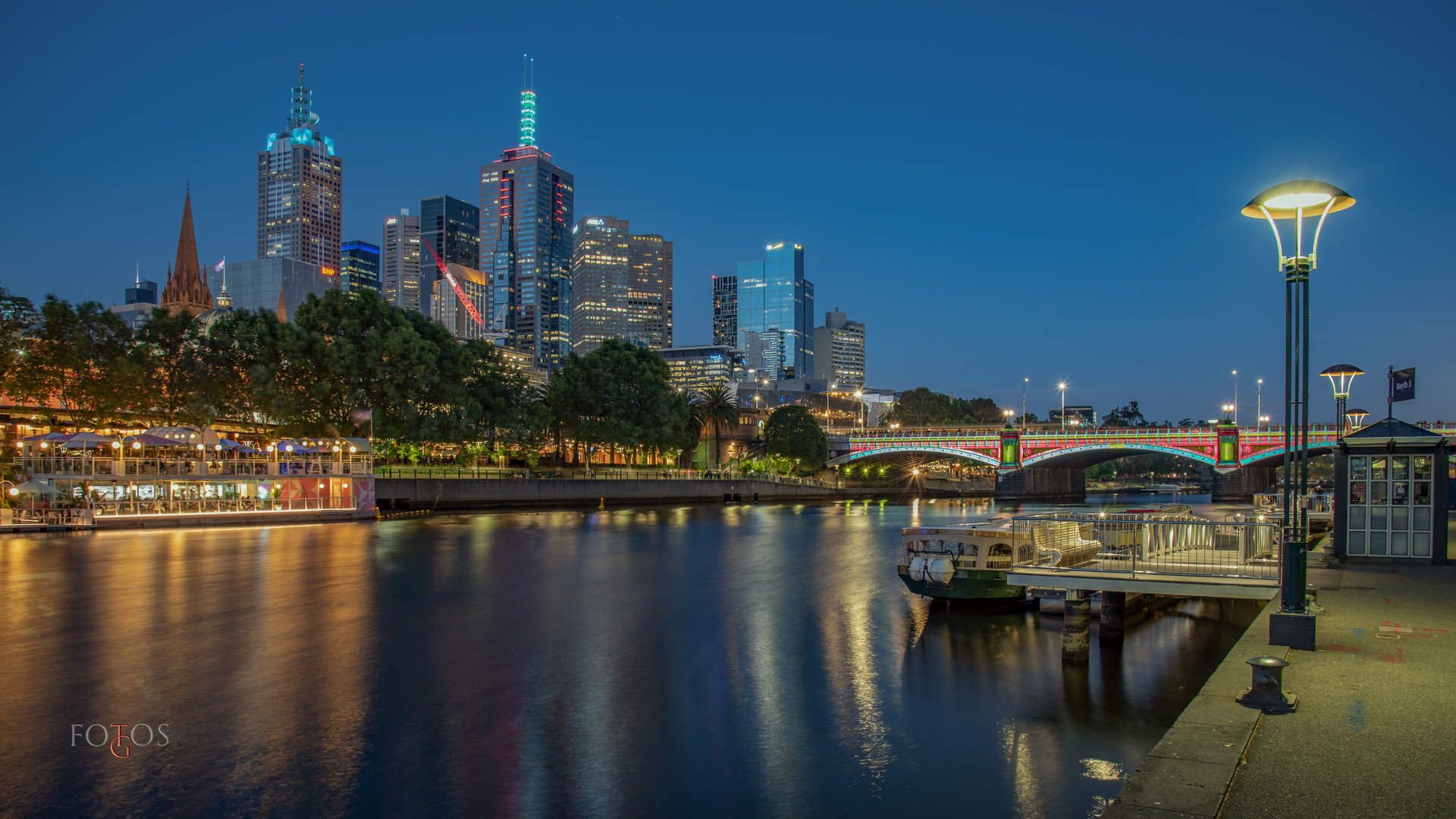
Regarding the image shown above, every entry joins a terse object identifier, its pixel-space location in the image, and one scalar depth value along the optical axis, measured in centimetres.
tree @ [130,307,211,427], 6475
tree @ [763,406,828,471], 11319
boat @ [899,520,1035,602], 2533
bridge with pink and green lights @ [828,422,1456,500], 9875
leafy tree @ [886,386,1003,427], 16600
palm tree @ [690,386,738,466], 11694
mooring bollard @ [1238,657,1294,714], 991
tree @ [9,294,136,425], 6091
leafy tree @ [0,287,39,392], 5806
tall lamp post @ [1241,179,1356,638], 1236
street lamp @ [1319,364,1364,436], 3105
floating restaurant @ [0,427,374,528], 5400
